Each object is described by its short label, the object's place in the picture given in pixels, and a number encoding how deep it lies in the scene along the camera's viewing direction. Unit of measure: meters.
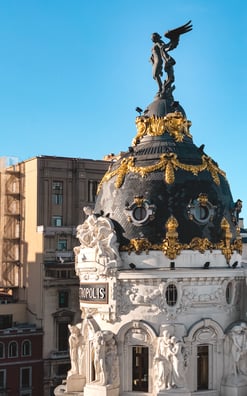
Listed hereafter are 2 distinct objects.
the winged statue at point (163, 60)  42.81
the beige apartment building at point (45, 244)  71.44
